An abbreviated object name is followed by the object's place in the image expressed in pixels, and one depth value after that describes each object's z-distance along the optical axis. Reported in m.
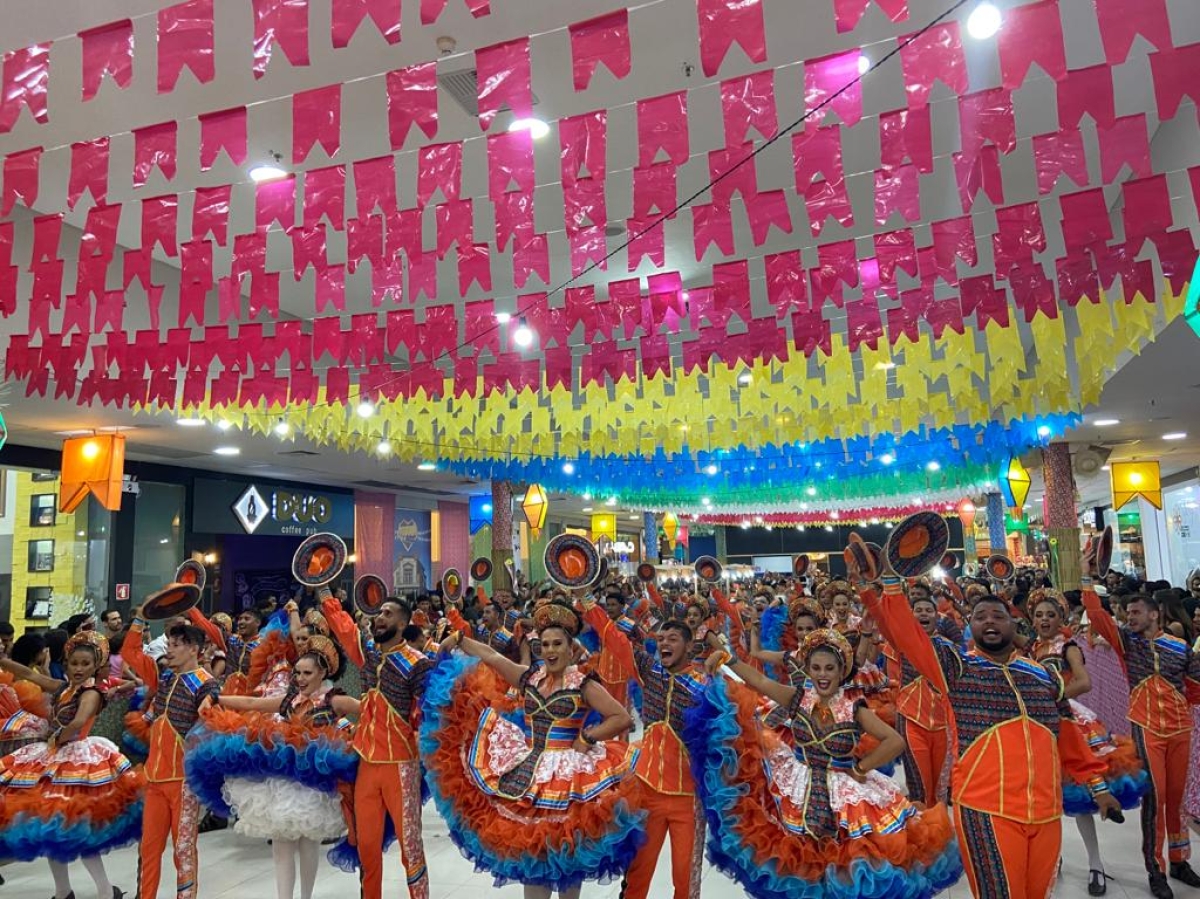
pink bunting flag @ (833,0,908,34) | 2.71
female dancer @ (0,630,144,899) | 4.73
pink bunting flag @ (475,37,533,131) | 3.07
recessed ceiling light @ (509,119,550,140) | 5.06
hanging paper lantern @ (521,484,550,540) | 15.74
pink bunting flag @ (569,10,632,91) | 2.88
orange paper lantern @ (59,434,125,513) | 10.74
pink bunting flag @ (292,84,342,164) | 3.39
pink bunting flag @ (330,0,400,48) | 2.81
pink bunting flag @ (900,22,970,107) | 2.96
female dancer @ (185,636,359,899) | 4.57
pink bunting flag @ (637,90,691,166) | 3.38
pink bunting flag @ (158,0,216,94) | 3.00
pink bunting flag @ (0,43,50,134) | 3.39
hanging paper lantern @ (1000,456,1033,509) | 13.87
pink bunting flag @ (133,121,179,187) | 3.70
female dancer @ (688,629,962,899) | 3.51
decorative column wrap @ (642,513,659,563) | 32.00
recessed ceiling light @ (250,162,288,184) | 5.71
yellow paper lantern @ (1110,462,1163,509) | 14.45
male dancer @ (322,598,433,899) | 4.55
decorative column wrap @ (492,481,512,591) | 17.44
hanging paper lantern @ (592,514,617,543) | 24.45
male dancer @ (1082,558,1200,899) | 5.02
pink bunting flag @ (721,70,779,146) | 3.36
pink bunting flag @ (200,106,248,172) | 3.43
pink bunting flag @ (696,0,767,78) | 2.79
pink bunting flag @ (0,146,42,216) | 3.87
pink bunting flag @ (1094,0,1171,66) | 2.65
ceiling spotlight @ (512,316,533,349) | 7.96
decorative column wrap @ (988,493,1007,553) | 24.02
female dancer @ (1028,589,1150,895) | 4.82
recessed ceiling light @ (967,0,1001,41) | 4.04
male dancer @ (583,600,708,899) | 4.20
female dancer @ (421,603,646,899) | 3.85
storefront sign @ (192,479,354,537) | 16.67
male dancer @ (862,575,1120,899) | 3.52
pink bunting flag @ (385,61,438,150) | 3.23
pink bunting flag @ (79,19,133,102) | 3.11
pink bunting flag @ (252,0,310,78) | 2.94
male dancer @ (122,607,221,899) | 4.64
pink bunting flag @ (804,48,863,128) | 3.44
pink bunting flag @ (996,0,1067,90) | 2.87
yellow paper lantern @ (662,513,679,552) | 27.02
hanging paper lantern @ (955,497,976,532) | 27.11
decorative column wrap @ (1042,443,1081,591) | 13.84
